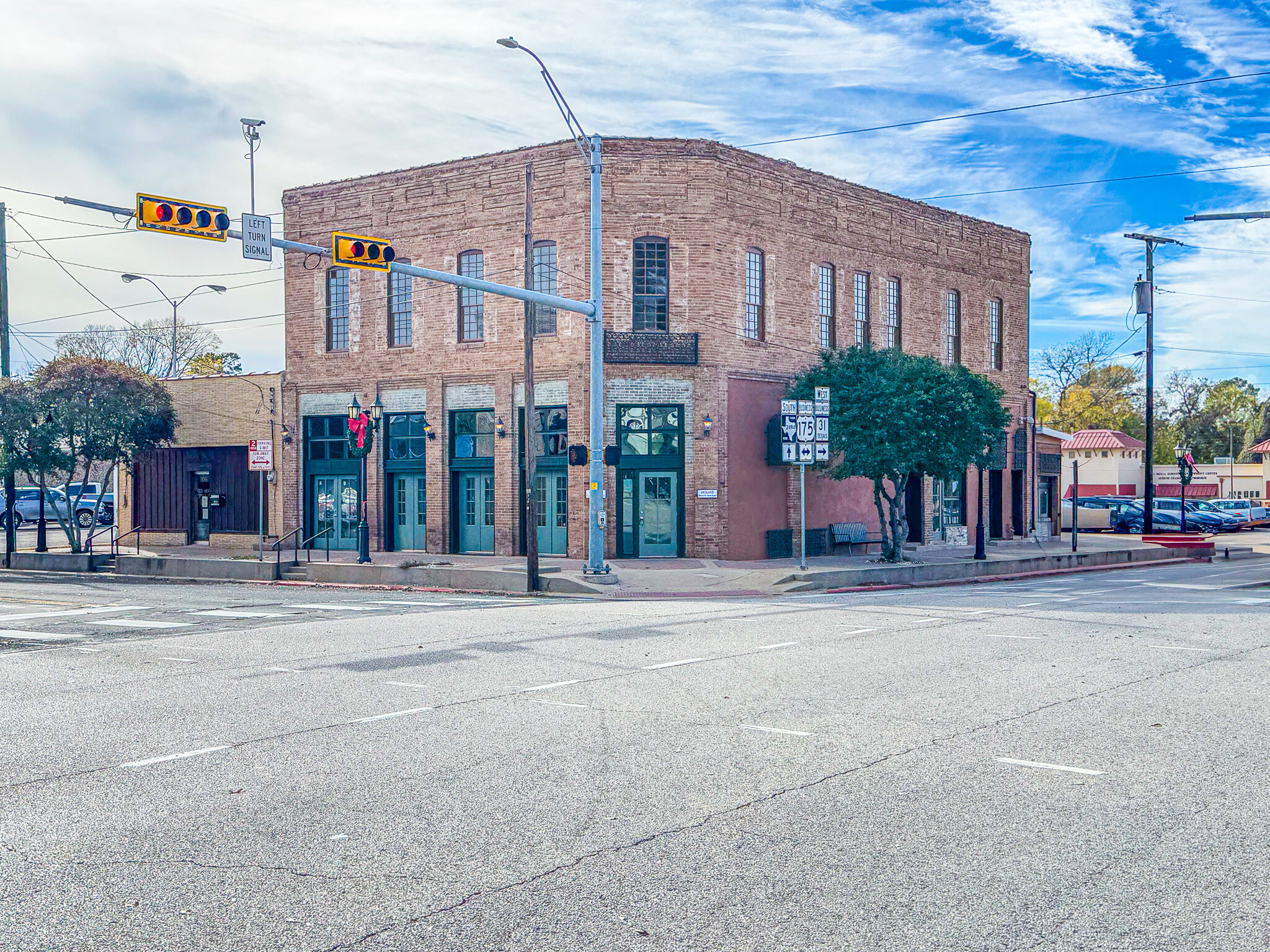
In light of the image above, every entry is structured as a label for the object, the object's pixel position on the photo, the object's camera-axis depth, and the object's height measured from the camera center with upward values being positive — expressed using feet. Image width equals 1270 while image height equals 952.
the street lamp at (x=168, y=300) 124.57 +21.80
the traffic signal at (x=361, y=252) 60.34 +12.01
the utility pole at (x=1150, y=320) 139.95 +19.52
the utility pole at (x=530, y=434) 76.74 +3.01
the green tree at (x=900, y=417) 88.53 +4.78
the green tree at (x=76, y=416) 99.50 +5.47
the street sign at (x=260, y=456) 91.25 +1.83
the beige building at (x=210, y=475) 115.14 +0.40
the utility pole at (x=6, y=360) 99.96 +11.04
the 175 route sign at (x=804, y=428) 81.35 +3.59
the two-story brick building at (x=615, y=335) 95.09 +12.96
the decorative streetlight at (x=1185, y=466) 144.93 +1.54
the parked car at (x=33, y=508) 155.22 -4.08
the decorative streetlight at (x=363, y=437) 91.50 +3.34
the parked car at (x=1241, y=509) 191.62 -5.29
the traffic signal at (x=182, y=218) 53.73 +12.43
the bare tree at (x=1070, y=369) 314.76 +30.03
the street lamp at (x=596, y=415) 77.46 +4.35
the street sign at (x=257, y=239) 56.85 +11.92
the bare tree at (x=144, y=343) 238.27 +28.44
